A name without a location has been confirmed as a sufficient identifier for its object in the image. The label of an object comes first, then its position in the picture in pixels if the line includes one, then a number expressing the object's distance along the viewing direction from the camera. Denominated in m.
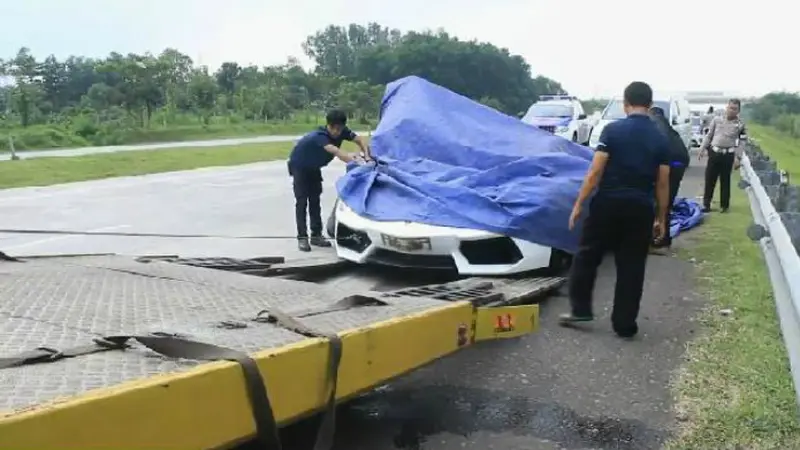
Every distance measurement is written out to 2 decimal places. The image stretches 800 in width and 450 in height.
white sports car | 6.32
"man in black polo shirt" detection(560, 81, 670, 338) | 5.43
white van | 21.97
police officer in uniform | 12.24
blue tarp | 6.54
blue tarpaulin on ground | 10.42
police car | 25.66
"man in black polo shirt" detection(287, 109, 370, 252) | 9.01
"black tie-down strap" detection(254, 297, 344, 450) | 2.90
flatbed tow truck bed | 2.22
